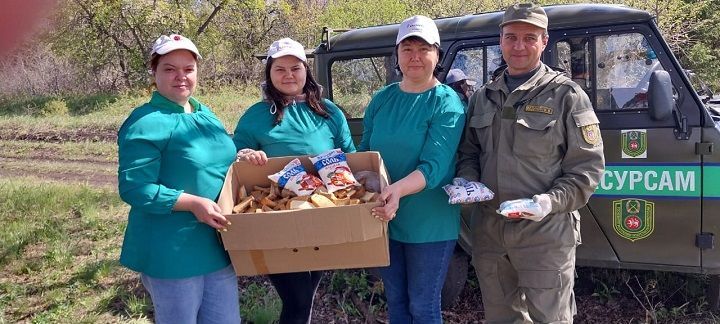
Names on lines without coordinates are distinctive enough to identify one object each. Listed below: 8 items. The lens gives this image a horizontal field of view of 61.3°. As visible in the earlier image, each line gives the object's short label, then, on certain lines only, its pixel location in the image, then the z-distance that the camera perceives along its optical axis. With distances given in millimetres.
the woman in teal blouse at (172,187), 2354
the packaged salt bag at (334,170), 2678
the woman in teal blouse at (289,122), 2793
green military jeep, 3516
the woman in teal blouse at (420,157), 2701
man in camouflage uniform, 2633
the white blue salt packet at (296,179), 2672
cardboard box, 2445
